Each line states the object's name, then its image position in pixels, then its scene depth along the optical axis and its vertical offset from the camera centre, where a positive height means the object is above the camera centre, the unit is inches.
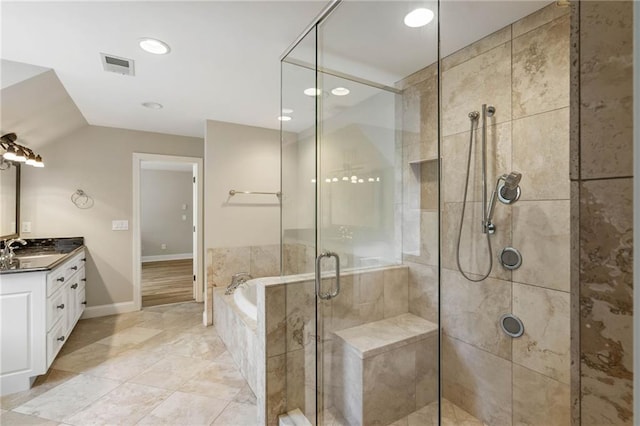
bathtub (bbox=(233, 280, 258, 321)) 101.1 -33.2
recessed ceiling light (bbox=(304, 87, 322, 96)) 81.0 +33.4
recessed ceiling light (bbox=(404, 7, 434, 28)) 60.6 +40.4
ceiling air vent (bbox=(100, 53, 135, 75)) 81.7 +42.1
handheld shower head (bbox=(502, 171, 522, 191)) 64.7 +6.7
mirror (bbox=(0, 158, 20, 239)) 113.5 +5.0
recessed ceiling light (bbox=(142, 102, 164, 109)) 116.9 +42.5
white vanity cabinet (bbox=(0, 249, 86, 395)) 83.4 -33.7
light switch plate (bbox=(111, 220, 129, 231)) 147.6 -7.1
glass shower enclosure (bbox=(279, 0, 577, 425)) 61.6 -1.4
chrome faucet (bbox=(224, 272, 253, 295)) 126.4 -31.3
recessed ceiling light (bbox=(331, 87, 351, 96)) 81.6 +33.2
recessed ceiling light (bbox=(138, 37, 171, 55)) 73.4 +42.2
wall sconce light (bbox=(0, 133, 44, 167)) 101.3 +21.6
